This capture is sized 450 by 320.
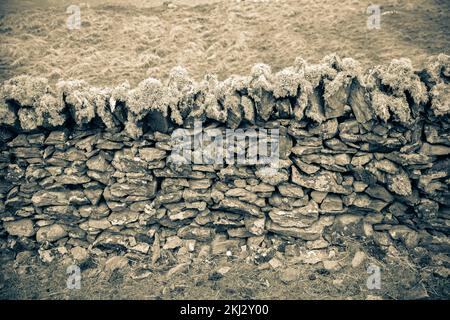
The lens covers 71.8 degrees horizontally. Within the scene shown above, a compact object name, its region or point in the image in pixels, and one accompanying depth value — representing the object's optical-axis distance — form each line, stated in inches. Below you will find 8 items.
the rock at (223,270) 233.8
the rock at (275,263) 234.4
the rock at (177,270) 236.7
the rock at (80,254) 249.0
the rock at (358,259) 229.1
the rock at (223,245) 244.4
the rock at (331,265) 229.6
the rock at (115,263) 243.9
